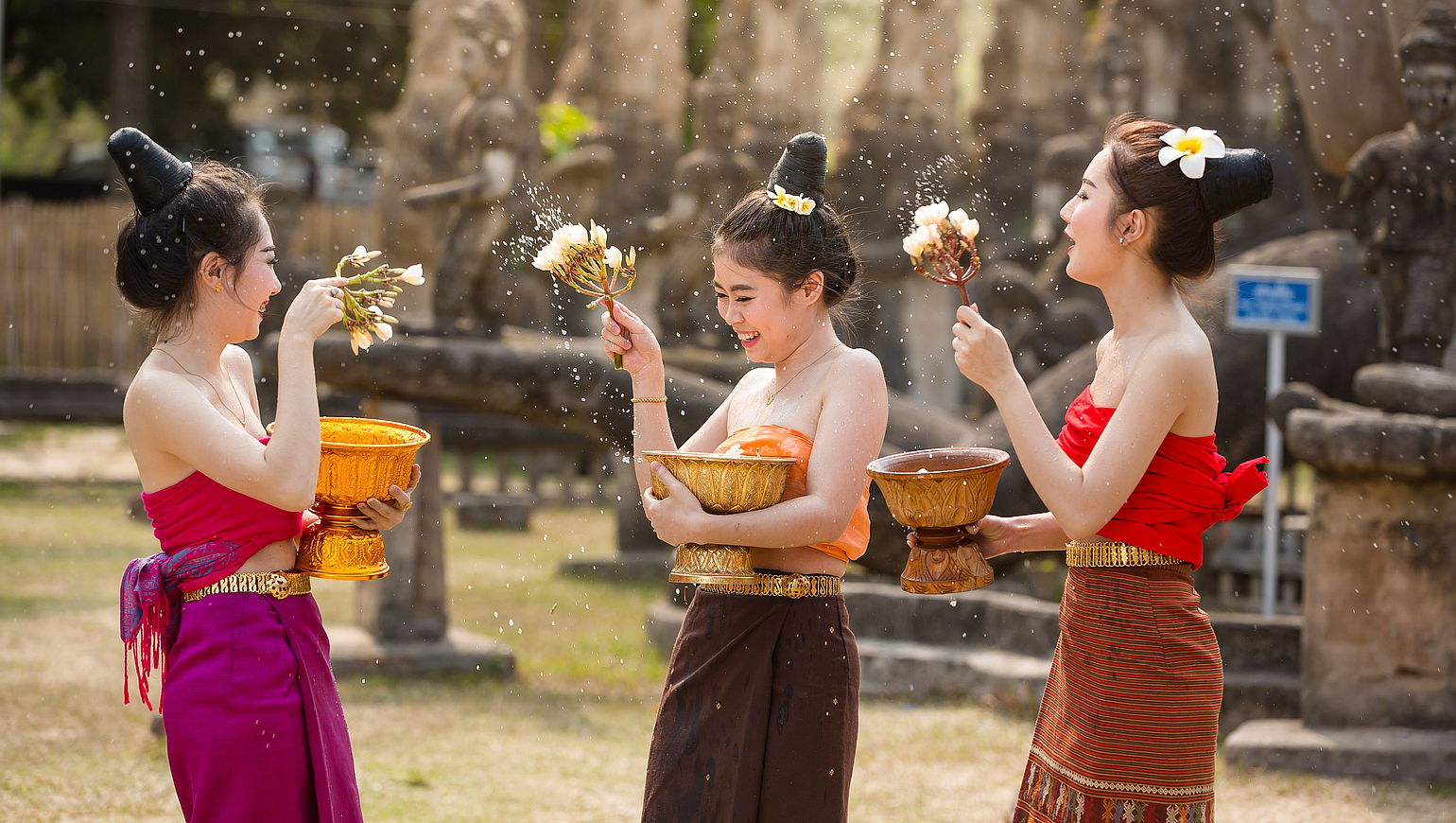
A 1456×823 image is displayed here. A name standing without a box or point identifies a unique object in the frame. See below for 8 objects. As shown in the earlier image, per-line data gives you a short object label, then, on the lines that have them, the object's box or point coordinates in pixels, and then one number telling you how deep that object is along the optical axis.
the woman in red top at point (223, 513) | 6.21
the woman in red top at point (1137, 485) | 6.11
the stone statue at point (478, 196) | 14.77
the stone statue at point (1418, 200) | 12.22
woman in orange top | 6.25
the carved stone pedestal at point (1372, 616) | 12.02
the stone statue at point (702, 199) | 19.11
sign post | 15.03
